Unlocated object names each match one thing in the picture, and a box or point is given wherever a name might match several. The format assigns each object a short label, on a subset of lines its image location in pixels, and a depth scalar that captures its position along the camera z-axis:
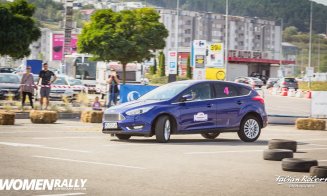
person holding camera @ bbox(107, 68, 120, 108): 33.91
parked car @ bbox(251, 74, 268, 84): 119.62
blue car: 19.72
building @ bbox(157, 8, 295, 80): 123.19
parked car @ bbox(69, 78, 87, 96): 48.80
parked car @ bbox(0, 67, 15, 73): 76.63
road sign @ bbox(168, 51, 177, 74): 61.59
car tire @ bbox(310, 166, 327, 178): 12.52
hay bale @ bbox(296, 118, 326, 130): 30.00
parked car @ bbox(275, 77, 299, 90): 84.12
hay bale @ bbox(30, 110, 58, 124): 27.20
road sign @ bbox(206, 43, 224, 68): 52.75
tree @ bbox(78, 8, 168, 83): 56.09
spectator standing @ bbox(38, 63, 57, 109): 31.89
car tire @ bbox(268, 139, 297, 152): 17.45
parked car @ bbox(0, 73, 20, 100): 42.31
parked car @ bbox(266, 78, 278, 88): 94.94
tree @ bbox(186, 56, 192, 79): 103.31
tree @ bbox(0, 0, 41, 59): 41.69
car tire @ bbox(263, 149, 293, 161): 15.77
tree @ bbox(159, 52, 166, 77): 108.46
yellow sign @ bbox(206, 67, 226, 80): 47.68
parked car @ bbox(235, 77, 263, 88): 85.12
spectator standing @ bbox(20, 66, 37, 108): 31.73
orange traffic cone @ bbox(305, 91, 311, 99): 71.68
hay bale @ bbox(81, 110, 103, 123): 28.92
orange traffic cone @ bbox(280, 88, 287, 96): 78.06
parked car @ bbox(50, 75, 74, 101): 46.38
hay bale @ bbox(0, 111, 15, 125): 25.39
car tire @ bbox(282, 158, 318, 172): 13.62
